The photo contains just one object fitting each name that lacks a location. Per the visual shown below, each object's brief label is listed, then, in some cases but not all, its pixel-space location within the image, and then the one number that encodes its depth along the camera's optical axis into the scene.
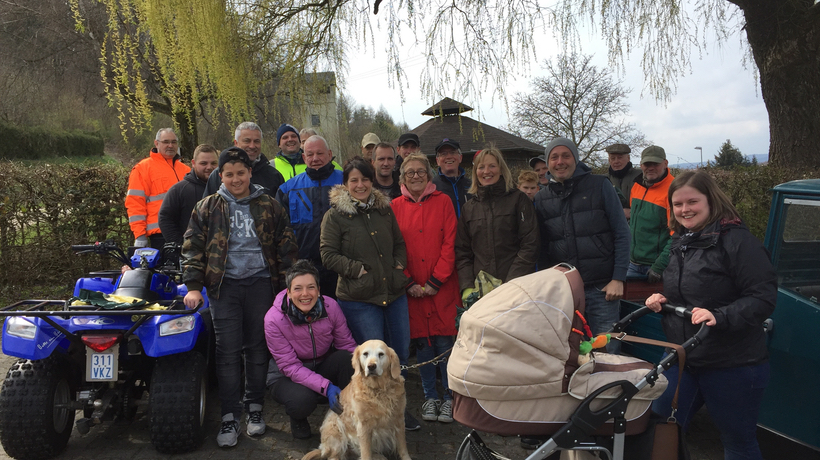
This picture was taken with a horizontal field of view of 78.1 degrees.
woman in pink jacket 3.70
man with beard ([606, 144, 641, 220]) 5.42
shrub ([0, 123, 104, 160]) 24.84
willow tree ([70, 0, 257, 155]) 4.79
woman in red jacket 4.17
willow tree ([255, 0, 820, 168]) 6.44
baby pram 2.24
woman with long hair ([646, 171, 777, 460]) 2.42
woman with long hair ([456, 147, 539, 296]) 3.87
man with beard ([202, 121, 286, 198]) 4.92
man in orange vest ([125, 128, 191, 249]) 5.07
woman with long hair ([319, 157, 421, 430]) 3.93
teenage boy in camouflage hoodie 3.75
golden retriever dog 3.31
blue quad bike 3.32
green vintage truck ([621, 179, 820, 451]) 2.90
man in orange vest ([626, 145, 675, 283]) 4.50
